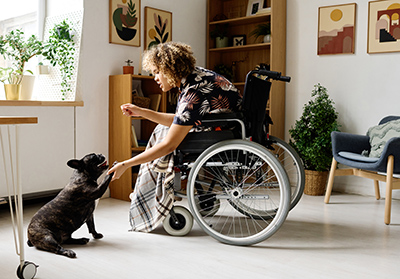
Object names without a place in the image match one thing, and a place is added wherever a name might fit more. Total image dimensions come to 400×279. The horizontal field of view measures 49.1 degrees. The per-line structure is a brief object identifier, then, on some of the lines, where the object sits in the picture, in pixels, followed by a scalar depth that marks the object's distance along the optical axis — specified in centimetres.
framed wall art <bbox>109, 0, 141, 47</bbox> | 352
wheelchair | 217
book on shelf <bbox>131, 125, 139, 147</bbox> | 346
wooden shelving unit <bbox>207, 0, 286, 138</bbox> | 396
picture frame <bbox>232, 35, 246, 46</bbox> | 435
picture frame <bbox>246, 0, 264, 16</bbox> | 418
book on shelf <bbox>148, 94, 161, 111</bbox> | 361
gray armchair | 277
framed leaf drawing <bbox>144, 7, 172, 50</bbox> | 381
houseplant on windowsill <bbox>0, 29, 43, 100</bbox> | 321
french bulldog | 211
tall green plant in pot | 361
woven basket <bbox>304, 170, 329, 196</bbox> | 365
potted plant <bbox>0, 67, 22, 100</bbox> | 315
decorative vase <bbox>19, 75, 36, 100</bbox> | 324
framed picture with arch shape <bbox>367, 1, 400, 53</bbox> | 350
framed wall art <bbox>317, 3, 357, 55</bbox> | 372
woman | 226
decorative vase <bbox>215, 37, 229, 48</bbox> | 438
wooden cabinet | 338
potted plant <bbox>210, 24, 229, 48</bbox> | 438
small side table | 158
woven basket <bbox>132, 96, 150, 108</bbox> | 346
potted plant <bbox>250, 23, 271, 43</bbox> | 405
